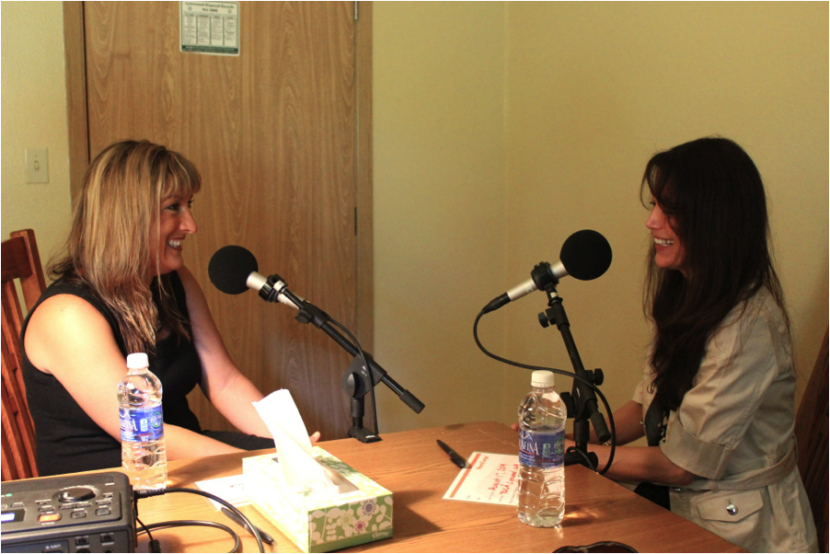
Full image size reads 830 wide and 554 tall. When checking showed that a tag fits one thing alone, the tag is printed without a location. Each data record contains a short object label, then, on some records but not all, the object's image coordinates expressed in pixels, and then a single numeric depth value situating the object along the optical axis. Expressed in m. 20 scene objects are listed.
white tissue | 0.98
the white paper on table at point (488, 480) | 1.14
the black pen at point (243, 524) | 0.96
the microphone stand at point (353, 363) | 1.37
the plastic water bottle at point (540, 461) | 1.03
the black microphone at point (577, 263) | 1.34
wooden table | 0.97
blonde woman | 1.46
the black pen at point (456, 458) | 1.28
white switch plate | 2.42
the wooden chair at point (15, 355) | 1.43
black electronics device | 0.77
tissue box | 0.91
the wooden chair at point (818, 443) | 1.46
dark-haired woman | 1.40
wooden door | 2.57
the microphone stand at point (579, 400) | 1.18
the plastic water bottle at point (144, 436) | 1.13
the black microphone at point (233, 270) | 1.44
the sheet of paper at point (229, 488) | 1.10
